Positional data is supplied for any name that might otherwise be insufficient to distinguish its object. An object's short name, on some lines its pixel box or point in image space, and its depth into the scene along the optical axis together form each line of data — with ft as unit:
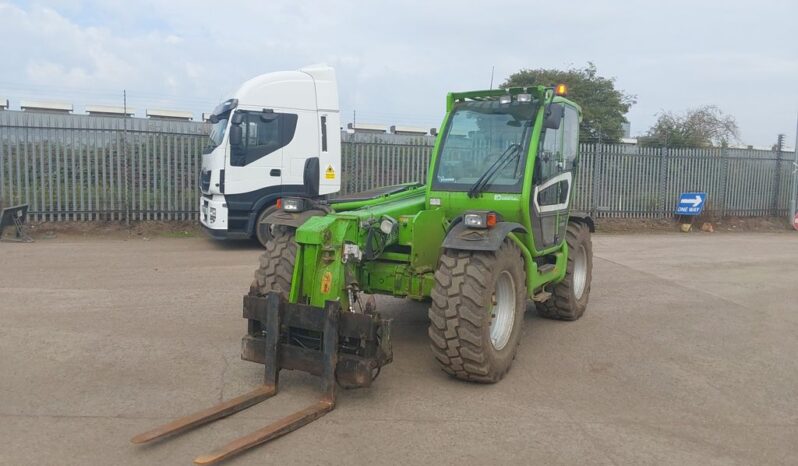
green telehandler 15.34
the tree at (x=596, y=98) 96.12
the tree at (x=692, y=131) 83.53
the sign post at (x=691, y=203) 61.31
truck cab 38.52
